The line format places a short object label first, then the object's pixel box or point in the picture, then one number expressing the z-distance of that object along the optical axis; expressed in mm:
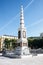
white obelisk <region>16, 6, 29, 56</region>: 11278
